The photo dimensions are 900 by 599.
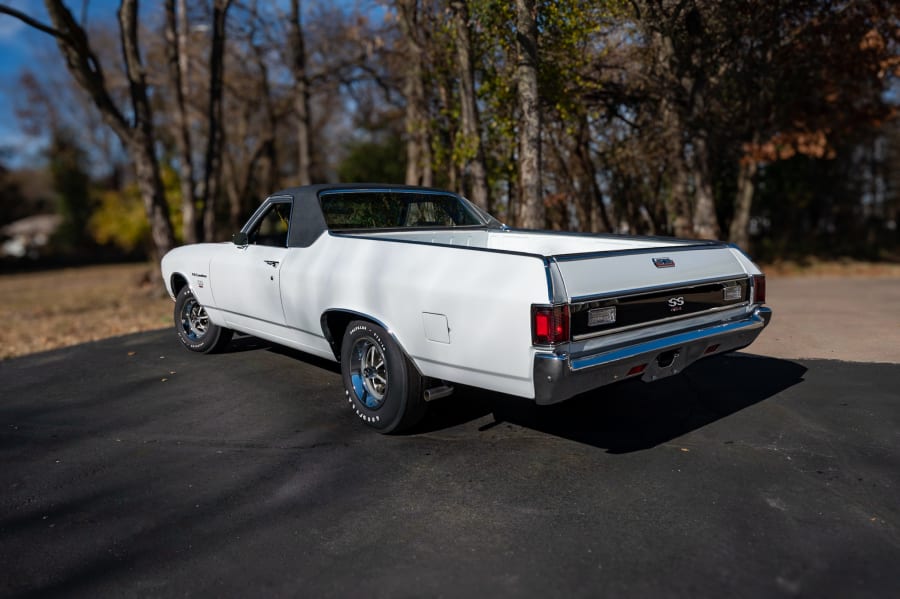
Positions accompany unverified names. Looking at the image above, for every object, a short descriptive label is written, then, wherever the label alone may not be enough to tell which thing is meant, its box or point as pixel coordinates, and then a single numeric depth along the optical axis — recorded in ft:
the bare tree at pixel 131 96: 42.09
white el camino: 12.14
